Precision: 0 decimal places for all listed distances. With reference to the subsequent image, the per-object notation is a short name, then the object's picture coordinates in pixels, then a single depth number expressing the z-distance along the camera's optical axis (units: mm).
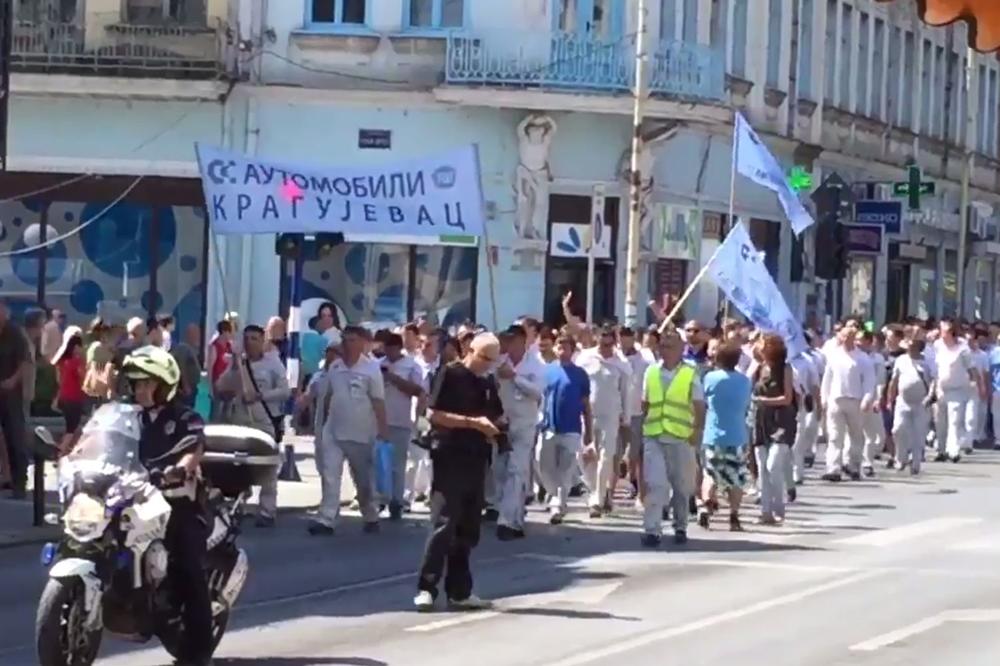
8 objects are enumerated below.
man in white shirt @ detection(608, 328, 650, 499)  22469
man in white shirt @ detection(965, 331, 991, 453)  32188
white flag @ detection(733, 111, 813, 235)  27031
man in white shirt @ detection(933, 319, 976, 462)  31328
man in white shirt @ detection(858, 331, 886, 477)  27766
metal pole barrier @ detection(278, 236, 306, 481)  23891
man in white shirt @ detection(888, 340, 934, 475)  28641
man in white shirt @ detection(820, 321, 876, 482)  27062
